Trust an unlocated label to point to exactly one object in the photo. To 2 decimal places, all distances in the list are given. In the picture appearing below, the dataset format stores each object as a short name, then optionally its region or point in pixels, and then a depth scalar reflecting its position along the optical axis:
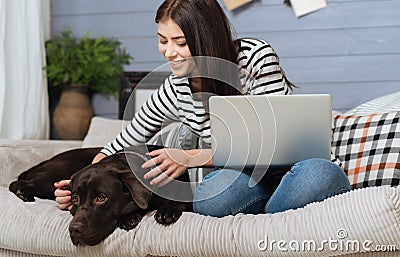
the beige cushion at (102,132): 2.48
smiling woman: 1.58
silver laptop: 1.51
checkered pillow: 1.86
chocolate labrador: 1.56
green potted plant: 2.90
